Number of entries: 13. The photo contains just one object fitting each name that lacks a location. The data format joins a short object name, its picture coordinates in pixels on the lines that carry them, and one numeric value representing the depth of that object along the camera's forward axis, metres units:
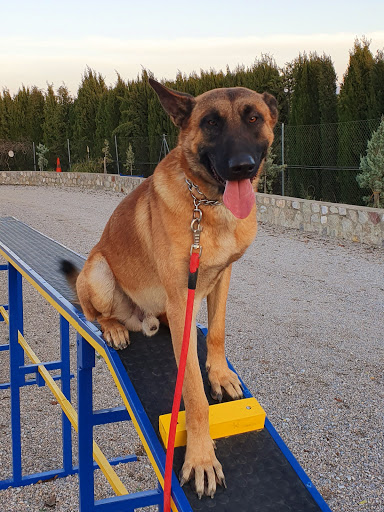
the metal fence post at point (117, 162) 18.16
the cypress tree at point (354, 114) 10.56
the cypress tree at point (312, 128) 11.61
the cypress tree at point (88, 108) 20.97
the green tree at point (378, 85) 10.19
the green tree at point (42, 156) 22.91
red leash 1.46
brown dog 1.68
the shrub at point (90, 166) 20.22
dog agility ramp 1.50
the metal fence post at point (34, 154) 23.47
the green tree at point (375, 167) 9.34
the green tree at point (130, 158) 17.74
